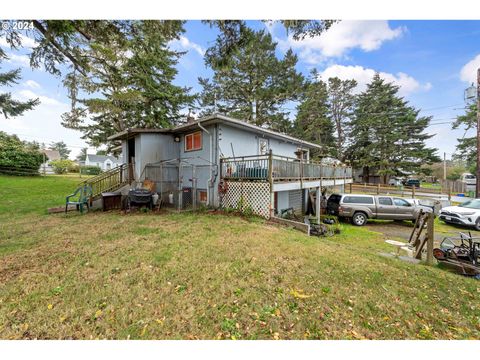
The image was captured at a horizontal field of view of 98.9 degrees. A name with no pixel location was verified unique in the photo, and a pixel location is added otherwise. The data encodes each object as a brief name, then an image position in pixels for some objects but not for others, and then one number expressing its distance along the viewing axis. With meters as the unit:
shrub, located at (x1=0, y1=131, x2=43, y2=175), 20.00
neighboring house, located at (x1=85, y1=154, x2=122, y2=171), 52.22
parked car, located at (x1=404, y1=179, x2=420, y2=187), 29.74
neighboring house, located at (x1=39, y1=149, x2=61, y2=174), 50.60
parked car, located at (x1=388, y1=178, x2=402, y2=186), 31.45
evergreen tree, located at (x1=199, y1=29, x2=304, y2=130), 19.41
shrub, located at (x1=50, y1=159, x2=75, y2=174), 32.72
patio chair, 8.76
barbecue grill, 8.87
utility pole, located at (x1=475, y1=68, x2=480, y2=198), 13.05
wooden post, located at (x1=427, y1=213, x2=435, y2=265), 5.14
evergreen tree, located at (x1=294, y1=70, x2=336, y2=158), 27.51
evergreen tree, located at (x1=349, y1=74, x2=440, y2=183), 28.67
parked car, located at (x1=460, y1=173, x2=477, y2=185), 24.53
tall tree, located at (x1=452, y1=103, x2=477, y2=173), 22.52
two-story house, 8.16
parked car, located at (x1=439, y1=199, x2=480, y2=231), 10.17
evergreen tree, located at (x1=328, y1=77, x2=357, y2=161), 30.70
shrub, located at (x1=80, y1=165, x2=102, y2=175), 33.16
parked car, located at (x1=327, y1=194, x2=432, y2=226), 11.12
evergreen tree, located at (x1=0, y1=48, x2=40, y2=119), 11.63
